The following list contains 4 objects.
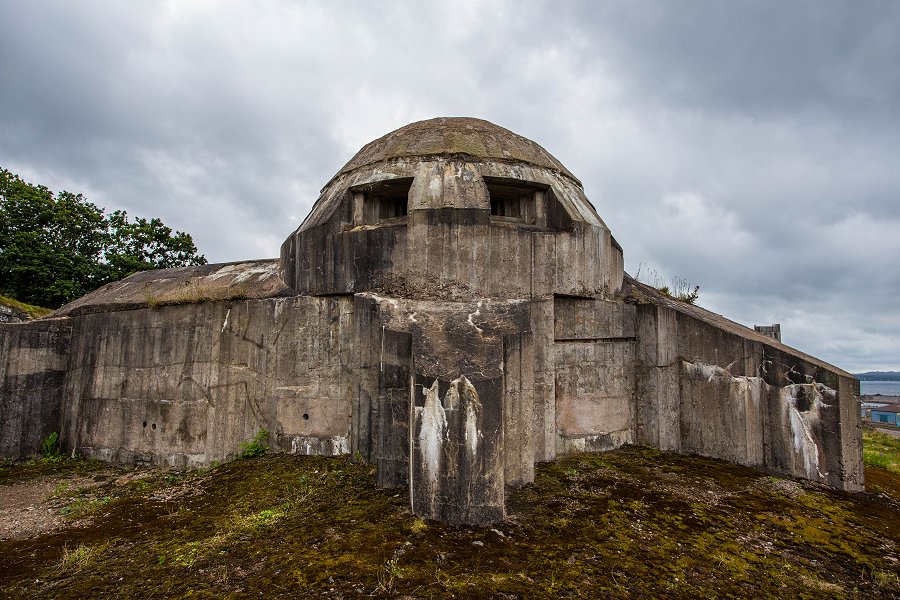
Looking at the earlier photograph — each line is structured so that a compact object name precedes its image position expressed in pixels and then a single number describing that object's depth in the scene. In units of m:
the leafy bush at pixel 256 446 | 7.43
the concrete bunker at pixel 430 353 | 5.70
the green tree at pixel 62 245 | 15.38
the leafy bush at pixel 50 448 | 8.74
